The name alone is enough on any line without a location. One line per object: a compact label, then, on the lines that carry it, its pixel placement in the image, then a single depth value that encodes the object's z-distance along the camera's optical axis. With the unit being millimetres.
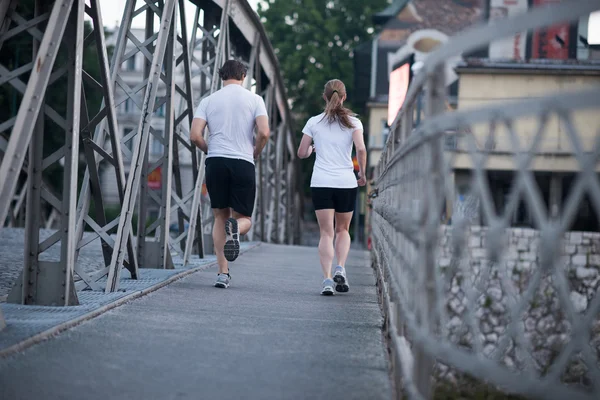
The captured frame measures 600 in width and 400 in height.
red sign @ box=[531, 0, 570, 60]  38219
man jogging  7551
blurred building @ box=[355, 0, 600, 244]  36594
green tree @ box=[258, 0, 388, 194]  45844
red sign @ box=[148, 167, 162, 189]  66250
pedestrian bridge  2320
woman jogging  7609
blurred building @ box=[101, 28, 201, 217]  65688
